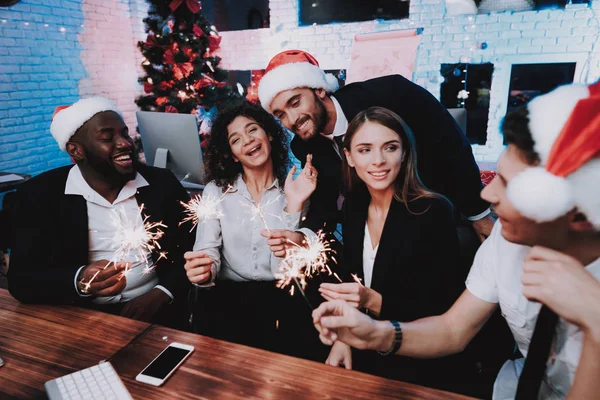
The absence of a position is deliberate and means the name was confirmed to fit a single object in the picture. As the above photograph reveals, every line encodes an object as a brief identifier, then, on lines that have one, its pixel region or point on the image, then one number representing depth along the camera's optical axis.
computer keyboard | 1.14
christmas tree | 5.00
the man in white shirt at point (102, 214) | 1.96
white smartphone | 1.20
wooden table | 1.14
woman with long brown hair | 1.80
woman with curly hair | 2.19
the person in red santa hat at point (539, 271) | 0.86
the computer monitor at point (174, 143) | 2.86
